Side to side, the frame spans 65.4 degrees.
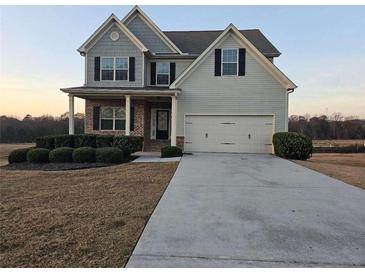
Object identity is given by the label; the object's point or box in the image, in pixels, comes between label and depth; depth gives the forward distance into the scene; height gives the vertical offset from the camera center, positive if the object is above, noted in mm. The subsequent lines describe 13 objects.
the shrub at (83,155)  12898 -1093
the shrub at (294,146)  14328 -621
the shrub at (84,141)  14641 -508
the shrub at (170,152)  14570 -1020
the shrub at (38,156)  12934 -1161
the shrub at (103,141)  14766 -504
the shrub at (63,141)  14414 -514
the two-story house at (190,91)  16188 +2360
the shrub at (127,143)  14516 -588
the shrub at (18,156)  13408 -1219
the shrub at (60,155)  12852 -1124
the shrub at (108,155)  12883 -1083
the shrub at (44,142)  14445 -582
